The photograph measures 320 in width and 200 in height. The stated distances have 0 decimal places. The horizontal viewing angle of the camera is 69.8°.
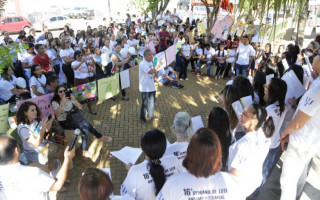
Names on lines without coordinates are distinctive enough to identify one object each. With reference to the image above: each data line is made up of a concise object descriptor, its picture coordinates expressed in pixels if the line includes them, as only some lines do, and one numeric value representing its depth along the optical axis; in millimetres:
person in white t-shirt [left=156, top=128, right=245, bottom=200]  1662
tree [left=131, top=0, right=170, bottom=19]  18594
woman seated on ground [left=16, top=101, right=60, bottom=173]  3367
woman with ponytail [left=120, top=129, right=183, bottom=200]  2027
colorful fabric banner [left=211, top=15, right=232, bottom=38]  8508
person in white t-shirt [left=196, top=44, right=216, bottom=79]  9594
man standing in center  5250
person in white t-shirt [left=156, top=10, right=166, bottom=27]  17766
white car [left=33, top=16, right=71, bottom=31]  24398
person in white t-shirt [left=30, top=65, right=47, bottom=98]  4965
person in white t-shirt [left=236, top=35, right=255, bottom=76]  7746
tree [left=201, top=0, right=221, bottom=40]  9363
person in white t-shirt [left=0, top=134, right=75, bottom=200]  2025
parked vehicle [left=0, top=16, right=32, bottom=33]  21453
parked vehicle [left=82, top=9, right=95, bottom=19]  36181
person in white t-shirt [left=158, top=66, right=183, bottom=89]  8516
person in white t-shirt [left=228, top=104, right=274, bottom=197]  2283
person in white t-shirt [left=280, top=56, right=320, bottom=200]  2600
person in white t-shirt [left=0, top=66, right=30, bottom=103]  5094
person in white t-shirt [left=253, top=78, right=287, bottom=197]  3100
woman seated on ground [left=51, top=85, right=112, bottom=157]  4349
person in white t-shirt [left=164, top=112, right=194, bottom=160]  2480
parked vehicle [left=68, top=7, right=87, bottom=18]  37125
